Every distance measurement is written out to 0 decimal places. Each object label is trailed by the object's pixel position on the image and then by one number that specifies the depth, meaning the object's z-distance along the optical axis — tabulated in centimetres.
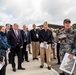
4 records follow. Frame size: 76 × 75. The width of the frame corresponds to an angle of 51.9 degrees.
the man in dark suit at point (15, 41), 304
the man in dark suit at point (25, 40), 377
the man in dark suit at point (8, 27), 368
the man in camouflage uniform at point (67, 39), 196
